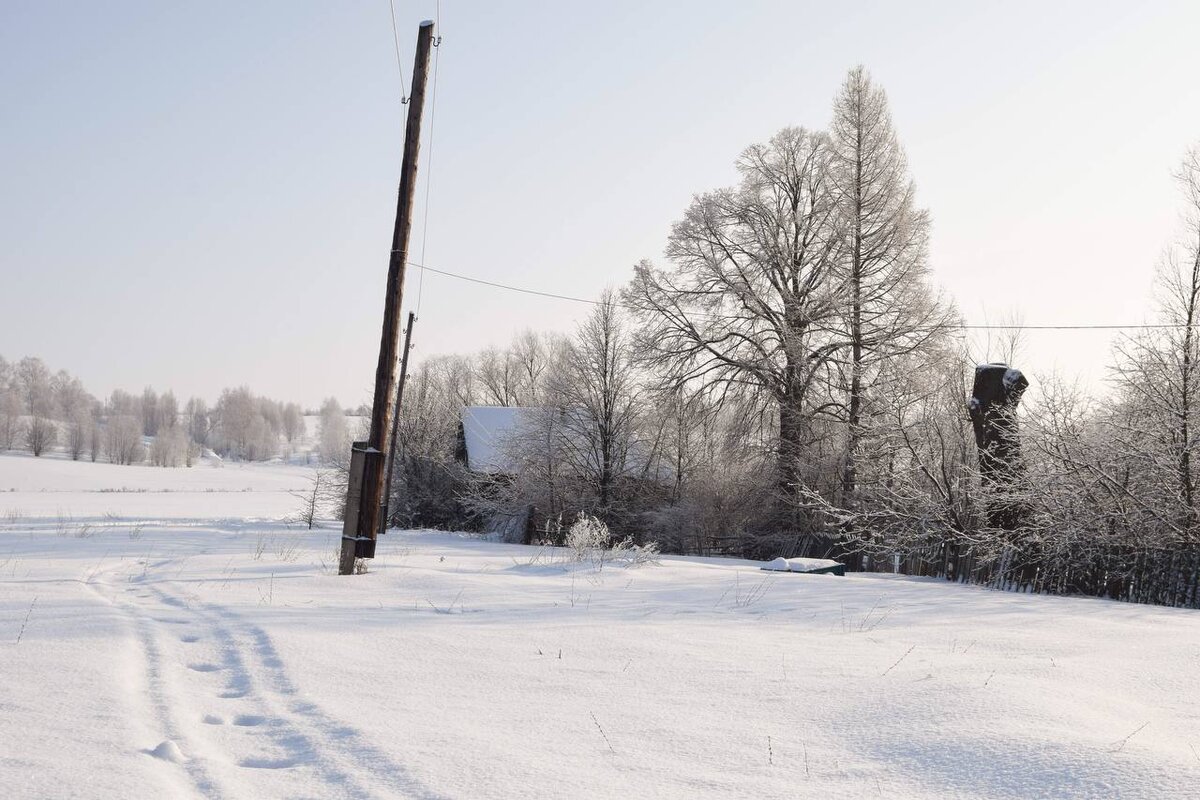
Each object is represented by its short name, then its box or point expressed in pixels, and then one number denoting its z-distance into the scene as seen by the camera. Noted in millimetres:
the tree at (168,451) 110875
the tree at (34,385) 130500
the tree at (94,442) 108688
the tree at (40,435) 103000
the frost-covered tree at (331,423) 147062
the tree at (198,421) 157838
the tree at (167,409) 151000
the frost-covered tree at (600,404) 28422
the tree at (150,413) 155375
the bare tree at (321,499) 23036
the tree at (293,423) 178000
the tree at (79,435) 107562
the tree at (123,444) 109625
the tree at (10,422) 104062
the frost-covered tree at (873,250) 21812
